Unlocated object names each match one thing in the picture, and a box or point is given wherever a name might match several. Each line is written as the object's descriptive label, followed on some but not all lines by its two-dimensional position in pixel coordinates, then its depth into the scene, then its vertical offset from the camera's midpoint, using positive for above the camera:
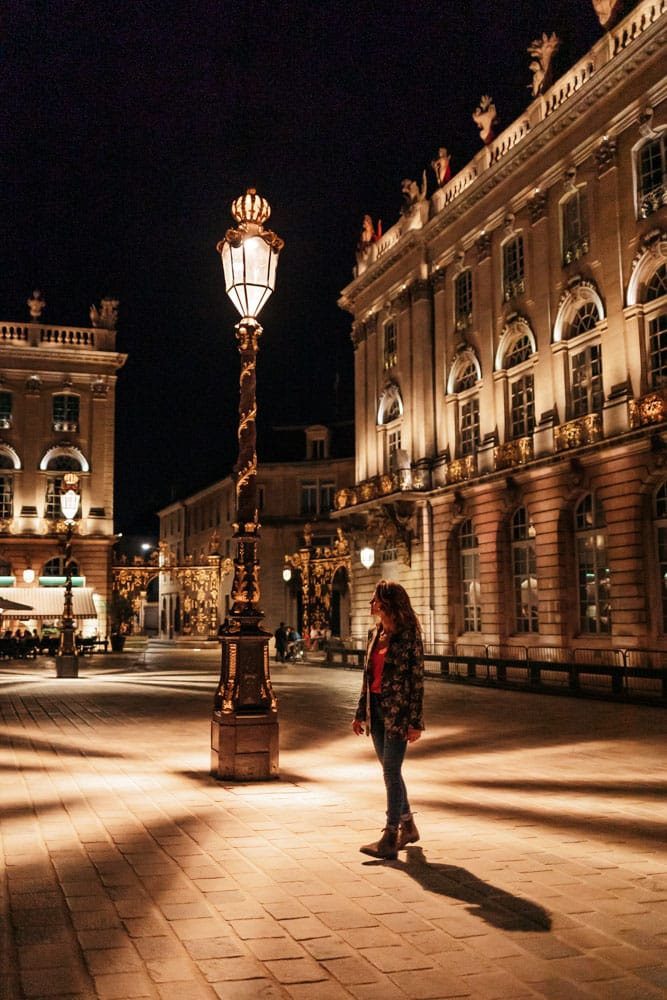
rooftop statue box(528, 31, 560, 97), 29.08 +16.83
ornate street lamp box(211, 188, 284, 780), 9.44 +0.34
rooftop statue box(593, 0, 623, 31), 25.78 +16.14
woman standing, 6.53 -0.54
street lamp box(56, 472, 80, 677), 26.34 +0.05
